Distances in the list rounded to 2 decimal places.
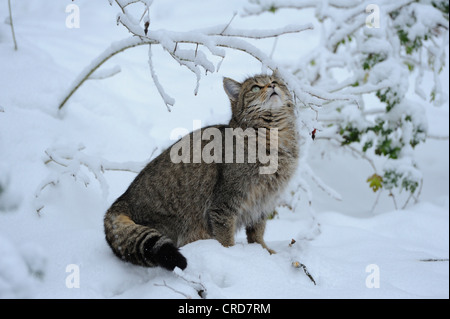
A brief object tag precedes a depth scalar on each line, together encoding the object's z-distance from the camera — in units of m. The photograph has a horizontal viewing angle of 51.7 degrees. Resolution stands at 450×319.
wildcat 2.54
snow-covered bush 4.44
